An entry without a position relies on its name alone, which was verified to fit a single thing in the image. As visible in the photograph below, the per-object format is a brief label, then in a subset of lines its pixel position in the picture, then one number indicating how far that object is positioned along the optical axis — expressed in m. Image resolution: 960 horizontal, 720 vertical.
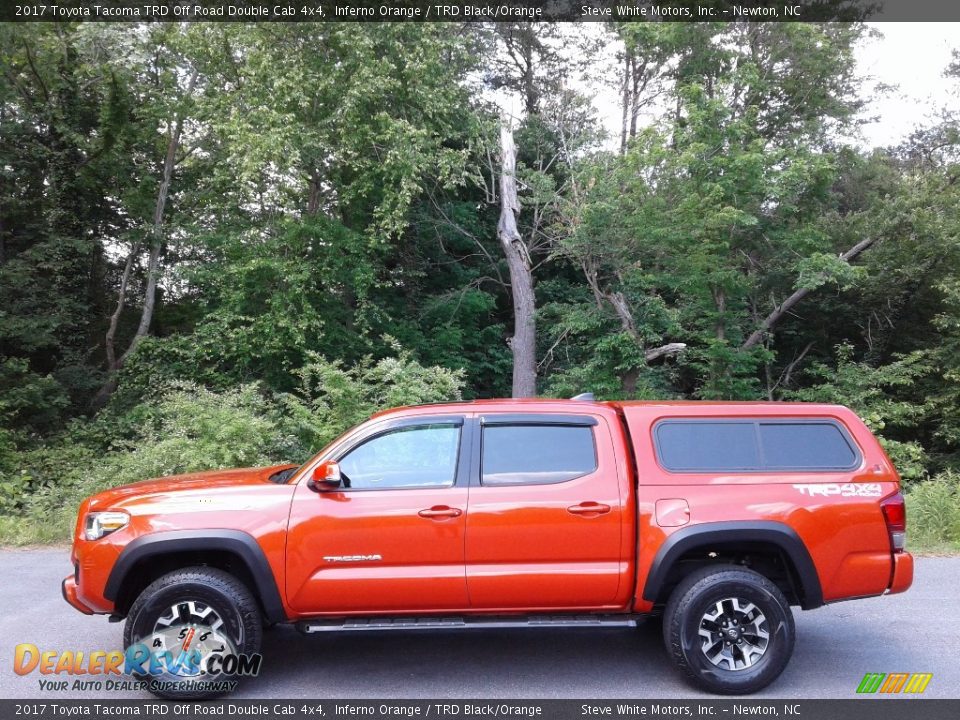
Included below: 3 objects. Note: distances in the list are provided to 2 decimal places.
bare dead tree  18.59
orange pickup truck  4.82
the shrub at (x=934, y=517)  9.02
